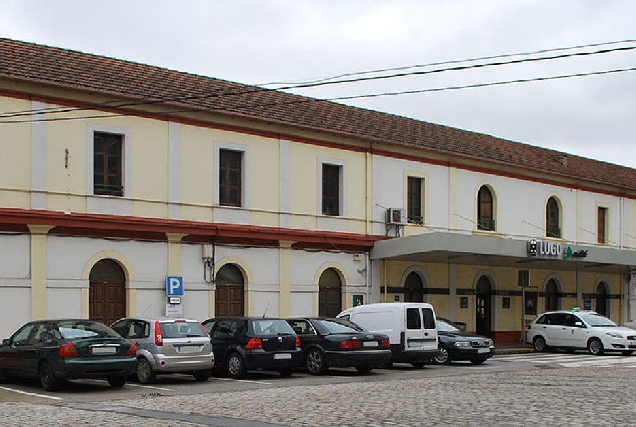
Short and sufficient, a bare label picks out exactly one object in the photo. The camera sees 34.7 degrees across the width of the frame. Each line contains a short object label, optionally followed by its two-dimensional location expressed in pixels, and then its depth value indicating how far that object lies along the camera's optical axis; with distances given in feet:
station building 85.81
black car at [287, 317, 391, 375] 77.05
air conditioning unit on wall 114.45
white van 84.74
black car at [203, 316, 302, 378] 74.43
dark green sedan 63.77
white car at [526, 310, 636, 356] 108.27
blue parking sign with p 93.30
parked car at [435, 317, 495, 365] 91.66
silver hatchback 70.18
